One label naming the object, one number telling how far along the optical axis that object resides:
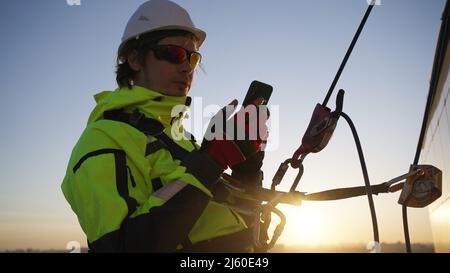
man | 2.02
